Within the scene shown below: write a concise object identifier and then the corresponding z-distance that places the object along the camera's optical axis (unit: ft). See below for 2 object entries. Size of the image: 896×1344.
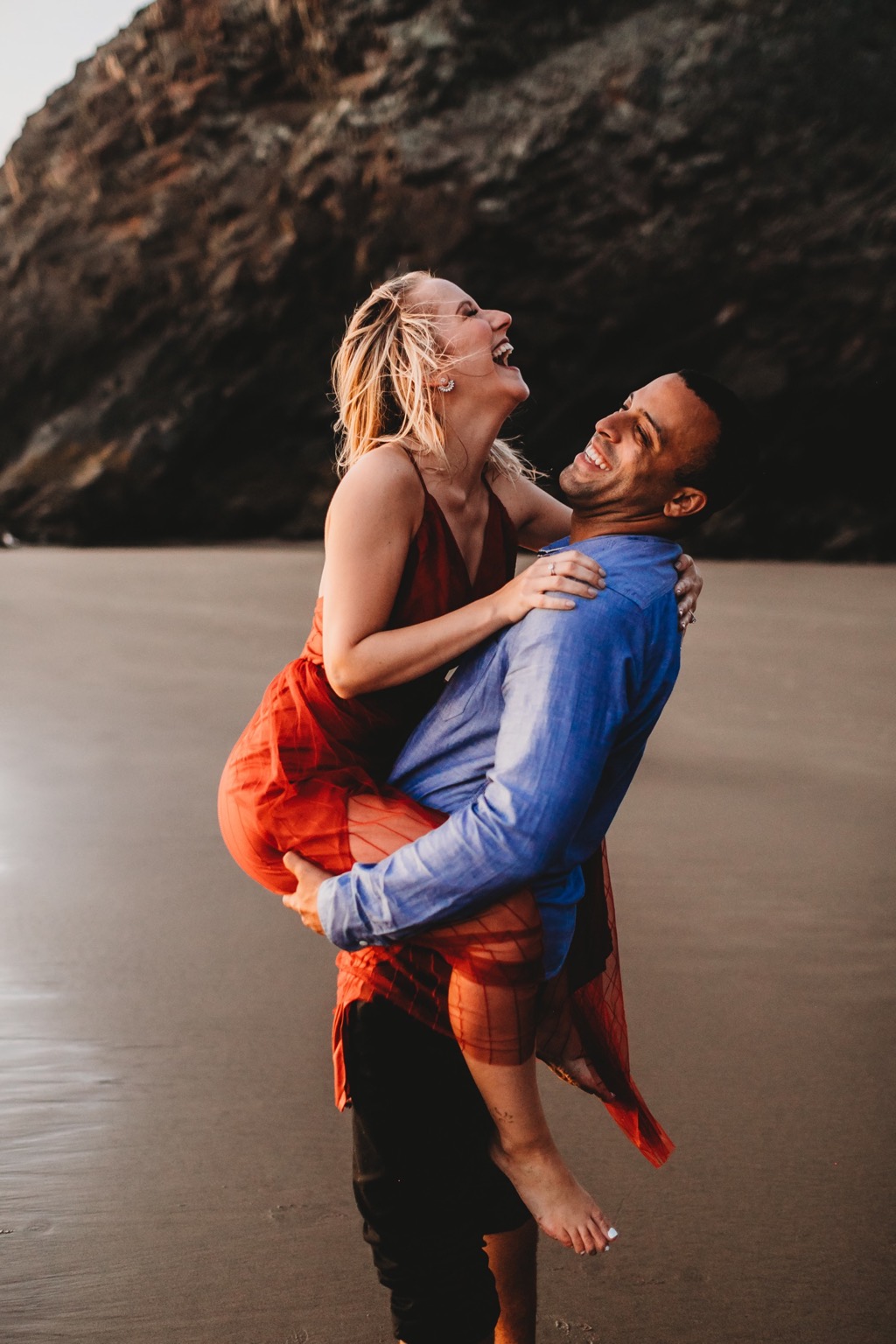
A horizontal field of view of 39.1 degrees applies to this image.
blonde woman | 4.86
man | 4.72
